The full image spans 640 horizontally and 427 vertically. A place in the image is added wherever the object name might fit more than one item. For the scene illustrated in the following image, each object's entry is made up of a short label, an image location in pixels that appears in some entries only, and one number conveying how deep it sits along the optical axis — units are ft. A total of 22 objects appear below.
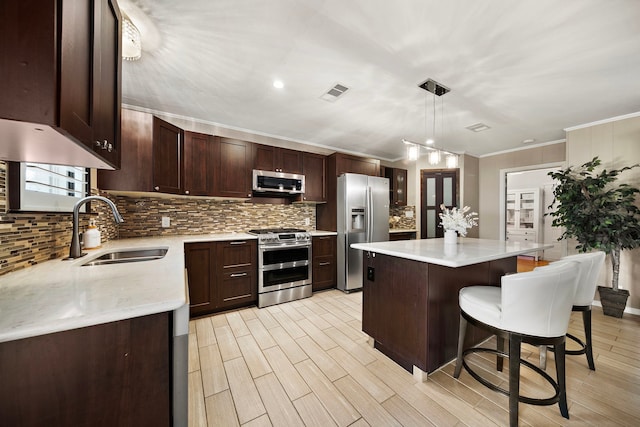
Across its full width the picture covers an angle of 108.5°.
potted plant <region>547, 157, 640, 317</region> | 8.85
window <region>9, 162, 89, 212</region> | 3.90
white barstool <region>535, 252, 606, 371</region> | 5.35
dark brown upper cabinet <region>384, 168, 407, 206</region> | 16.47
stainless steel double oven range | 9.98
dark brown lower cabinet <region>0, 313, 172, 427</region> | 2.10
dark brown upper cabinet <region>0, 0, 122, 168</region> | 1.88
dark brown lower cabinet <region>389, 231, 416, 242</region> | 14.85
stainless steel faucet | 4.97
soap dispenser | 6.02
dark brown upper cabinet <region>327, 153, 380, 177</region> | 12.67
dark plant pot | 9.11
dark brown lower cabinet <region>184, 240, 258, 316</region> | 8.73
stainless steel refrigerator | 12.07
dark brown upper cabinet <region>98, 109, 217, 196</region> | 7.63
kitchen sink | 5.33
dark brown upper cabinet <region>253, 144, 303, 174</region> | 11.08
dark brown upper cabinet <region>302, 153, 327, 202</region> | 12.41
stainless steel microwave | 10.97
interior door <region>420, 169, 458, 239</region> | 15.76
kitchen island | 5.41
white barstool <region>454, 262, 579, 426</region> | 3.96
